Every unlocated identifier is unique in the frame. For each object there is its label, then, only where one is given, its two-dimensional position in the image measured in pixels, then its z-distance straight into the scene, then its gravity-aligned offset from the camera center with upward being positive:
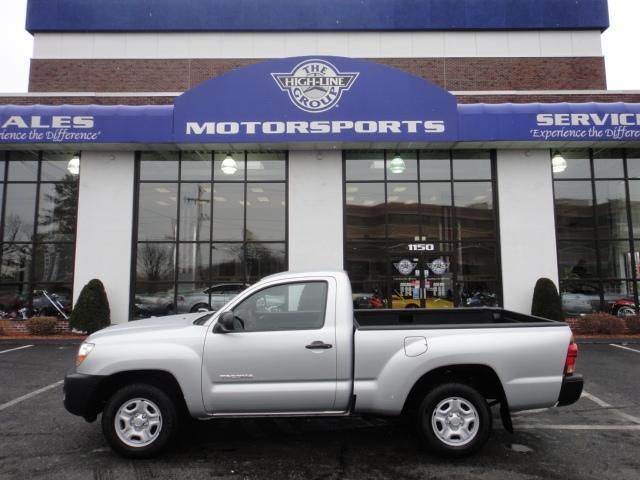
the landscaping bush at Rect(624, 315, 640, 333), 11.81 -1.21
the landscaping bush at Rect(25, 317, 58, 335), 11.84 -1.17
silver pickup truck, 4.20 -0.90
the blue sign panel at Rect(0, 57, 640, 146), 11.88 +4.21
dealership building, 12.61 +2.03
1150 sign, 12.98 +0.93
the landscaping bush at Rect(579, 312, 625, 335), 11.70 -1.18
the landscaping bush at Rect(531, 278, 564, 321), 11.76 -0.60
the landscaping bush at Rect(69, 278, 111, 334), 11.71 -0.79
